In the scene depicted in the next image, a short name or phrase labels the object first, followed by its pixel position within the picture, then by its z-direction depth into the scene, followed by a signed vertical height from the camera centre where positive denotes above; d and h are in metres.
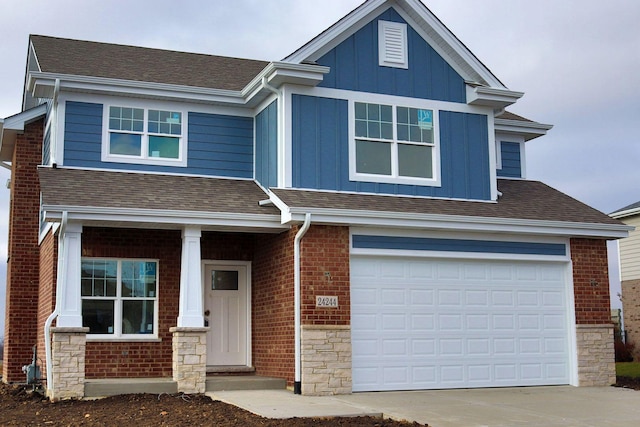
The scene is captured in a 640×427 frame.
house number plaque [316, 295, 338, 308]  13.83 +0.07
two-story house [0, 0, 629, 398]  13.91 +1.37
